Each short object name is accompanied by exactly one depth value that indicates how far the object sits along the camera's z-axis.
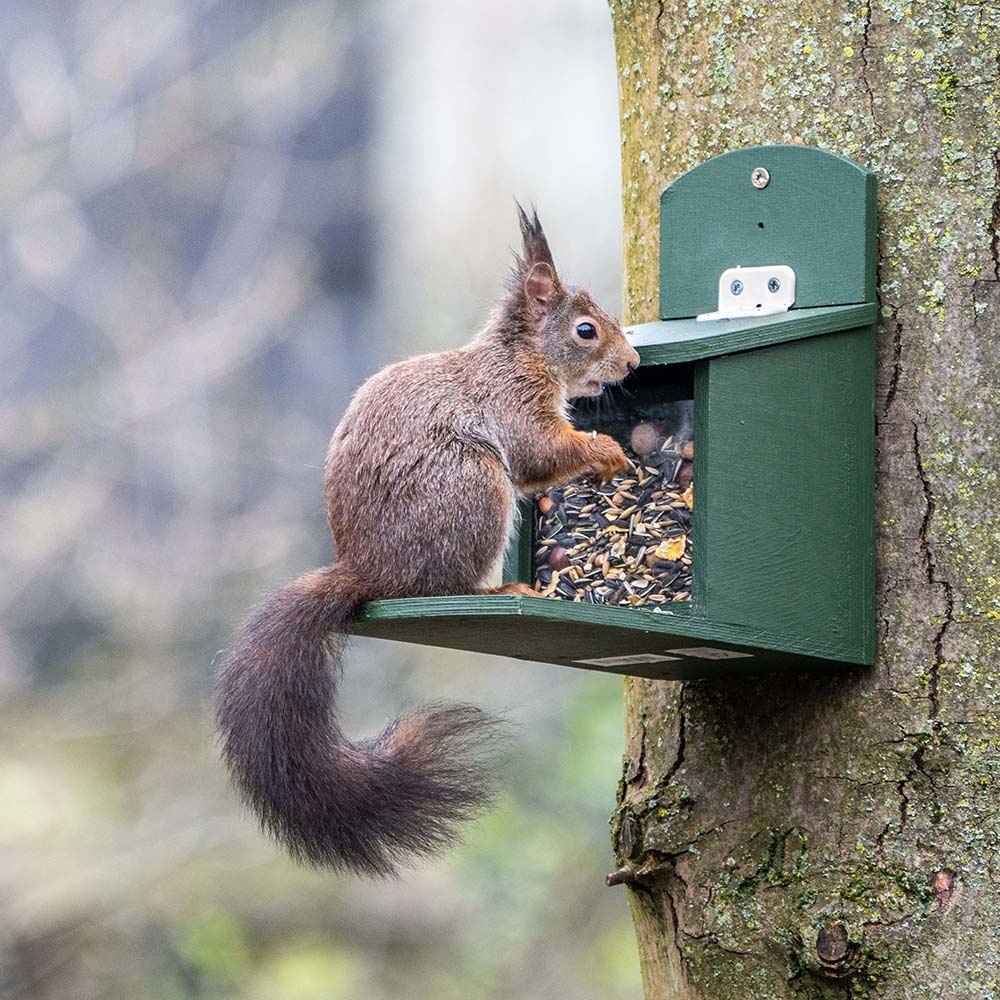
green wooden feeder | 6.68
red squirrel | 6.72
